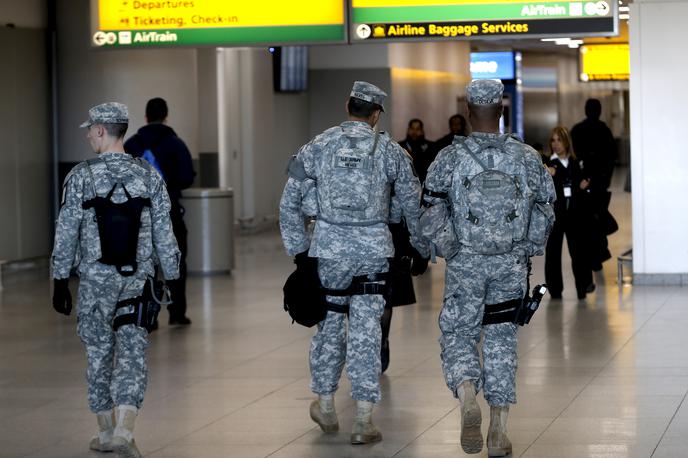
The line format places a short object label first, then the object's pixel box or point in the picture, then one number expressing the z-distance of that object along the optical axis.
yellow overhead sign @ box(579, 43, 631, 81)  32.91
